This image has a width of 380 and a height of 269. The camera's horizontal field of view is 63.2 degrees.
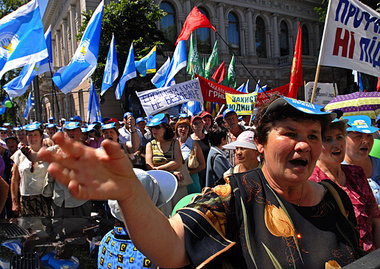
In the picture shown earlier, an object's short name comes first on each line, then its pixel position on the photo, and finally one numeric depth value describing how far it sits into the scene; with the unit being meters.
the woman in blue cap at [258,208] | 0.95
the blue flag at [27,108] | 14.64
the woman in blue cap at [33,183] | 4.40
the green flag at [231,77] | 14.07
